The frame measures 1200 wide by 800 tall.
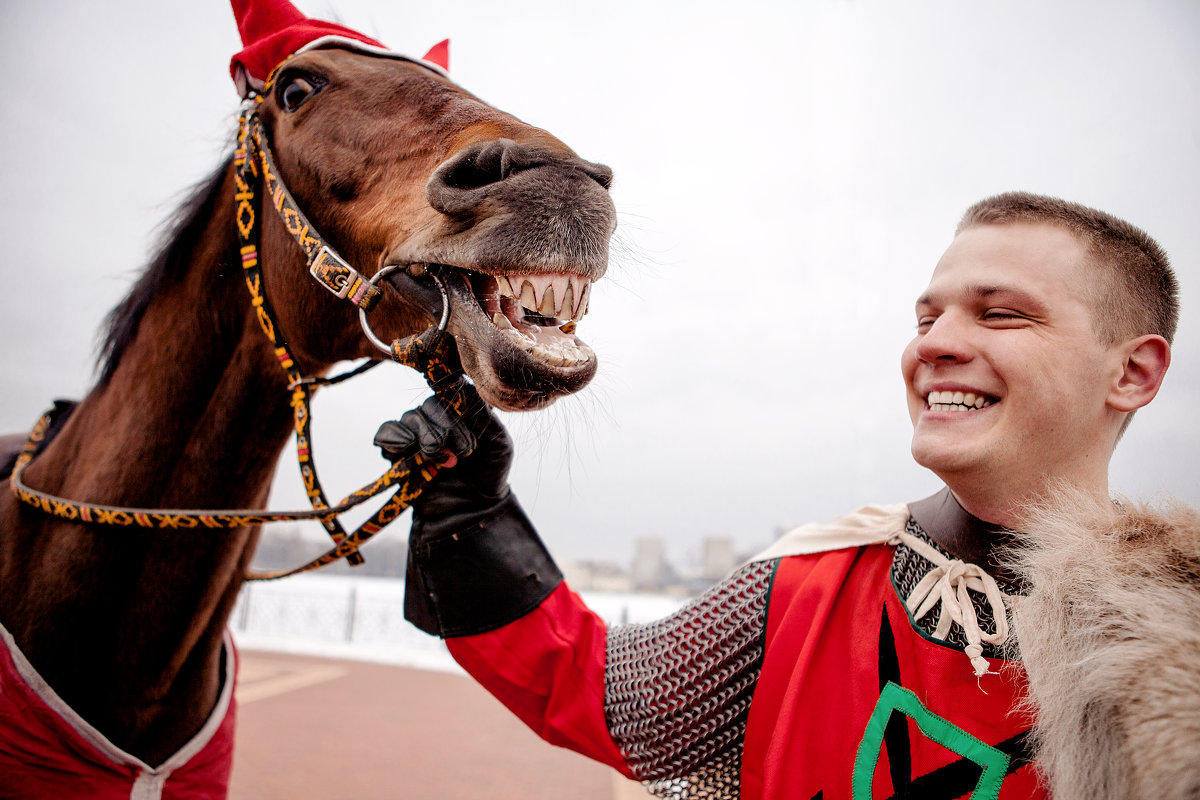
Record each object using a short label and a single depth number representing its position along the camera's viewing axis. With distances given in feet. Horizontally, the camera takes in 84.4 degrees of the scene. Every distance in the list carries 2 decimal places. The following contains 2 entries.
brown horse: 4.68
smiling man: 4.11
